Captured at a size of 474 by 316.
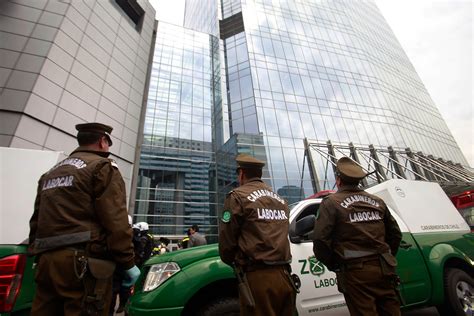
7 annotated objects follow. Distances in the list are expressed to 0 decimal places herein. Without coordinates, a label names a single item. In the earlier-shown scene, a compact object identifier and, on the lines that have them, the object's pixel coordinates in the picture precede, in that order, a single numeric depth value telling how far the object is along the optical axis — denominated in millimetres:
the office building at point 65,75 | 9703
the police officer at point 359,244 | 2025
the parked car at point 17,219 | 2053
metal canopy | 21000
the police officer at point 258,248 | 1812
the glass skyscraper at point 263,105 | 21016
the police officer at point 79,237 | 1499
